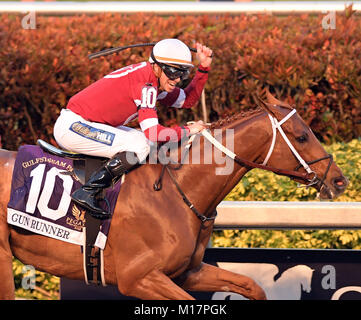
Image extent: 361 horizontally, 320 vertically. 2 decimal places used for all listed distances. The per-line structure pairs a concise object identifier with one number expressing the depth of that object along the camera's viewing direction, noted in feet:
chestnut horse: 30.76
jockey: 30.45
